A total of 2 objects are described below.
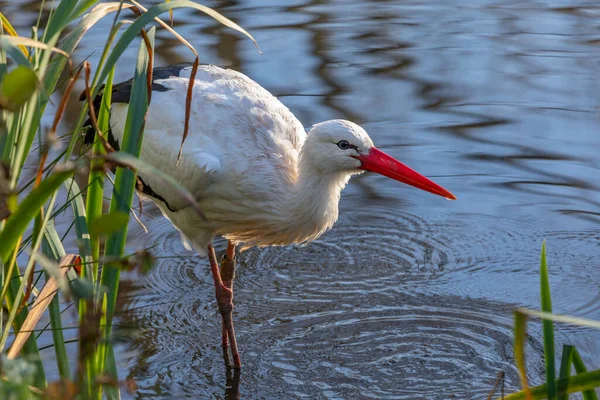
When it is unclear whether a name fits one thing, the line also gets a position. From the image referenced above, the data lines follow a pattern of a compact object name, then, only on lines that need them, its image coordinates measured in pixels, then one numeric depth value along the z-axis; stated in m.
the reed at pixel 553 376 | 4.23
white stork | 8.12
